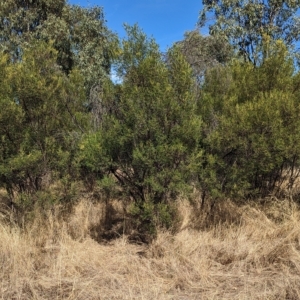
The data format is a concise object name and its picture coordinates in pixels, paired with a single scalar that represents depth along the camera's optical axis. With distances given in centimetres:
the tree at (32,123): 465
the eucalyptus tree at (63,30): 1085
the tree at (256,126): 457
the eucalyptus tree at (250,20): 1275
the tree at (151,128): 435
